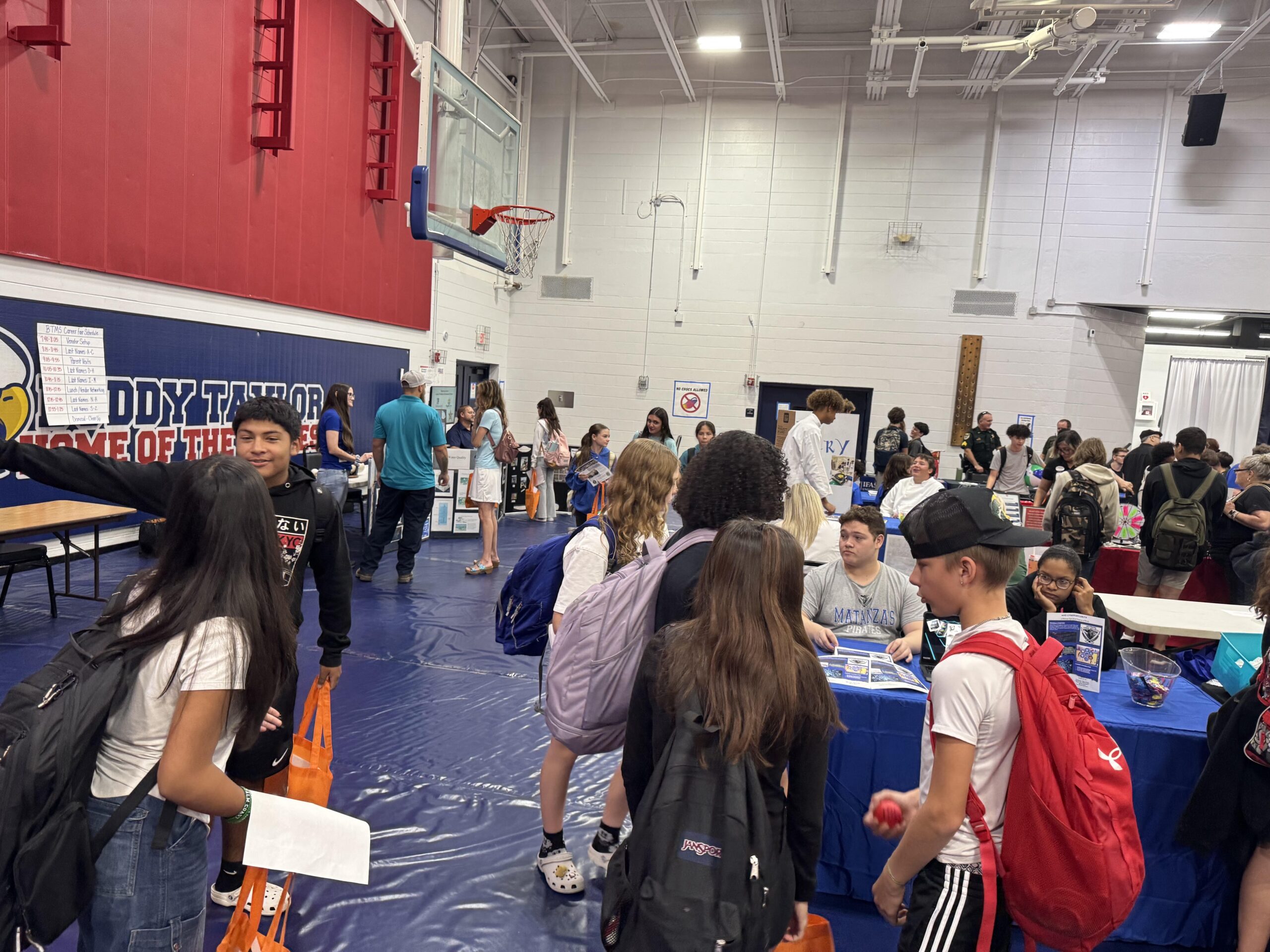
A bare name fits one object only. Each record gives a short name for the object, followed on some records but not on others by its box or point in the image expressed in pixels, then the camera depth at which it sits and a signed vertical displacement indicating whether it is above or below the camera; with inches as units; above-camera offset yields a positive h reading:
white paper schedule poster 206.8 -6.2
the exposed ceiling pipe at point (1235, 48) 341.1 +183.3
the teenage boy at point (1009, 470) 387.5 -24.7
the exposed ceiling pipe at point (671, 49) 357.1 +177.3
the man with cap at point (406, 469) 234.5 -28.3
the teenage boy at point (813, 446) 226.7 -11.8
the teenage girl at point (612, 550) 97.3 -20.5
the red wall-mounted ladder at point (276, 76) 270.7 +102.6
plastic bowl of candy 94.8 -29.9
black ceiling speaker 394.9 +161.9
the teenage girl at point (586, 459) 259.9 -26.9
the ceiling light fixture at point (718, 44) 376.8 +173.5
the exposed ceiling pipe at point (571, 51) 362.6 +175.7
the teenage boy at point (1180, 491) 209.8 -15.6
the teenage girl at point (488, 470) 267.0 -31.2
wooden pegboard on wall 439.8 +20.5
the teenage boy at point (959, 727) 55.0 -22.1
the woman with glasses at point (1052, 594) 120.1 -26.7
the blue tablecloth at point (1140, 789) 91.3 -45.6
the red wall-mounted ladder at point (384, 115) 344.2 +116.6
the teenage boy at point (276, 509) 71.9 -16.2
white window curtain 521.0 +25.5
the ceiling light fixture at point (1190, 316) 488.7 +77.0
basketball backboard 236.1 +77.5
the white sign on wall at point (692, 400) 477.1 -1.9
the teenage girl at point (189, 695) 50.2 -22.0
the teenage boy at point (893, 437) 406.3 -13.2
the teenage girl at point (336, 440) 261.3 -24.0
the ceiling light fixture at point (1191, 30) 339.0 +179.0
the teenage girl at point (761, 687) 56.0 -21.0
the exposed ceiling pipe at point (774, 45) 361.7 +179.7
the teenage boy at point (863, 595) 126.6 -30.7
